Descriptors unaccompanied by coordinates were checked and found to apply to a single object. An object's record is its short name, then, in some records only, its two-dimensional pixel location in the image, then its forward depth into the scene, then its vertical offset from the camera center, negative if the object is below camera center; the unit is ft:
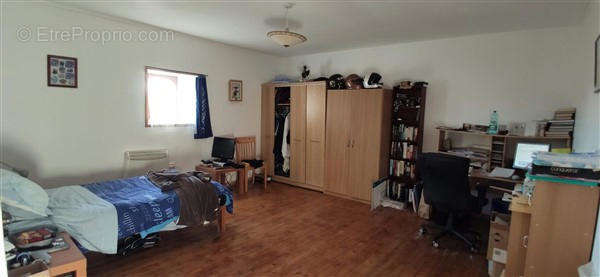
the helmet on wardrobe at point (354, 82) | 14.93 +2.00
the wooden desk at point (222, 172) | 14.52 -2.85
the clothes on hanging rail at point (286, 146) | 17.77 -1.72
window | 13.65 +0.77
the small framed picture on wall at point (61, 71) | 10.43 +1.38
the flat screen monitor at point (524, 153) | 11.07 -0.98
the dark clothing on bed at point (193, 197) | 9.66 -2.80
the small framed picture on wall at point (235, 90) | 16.62 +1.48
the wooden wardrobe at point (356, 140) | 14.29 -1.00
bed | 7.79 -2.86
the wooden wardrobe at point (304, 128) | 16.30 -0.54
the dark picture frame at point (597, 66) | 6.89 +1.58
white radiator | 12.66 -2.18
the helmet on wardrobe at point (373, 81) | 14.28 +1.98
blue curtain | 14.98 +0.24
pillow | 7.26 -2.26
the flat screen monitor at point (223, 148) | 15.52 -1.73
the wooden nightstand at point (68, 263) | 6.06 -3.24
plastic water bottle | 12.02 +0.09
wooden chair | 16.90 -2.10
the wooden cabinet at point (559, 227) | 5.88 -2.03
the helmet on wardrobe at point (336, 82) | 15.69 +2.03
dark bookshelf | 14.15 -0.75
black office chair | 9.68 -2.18
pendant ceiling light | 9.72 +2.74
